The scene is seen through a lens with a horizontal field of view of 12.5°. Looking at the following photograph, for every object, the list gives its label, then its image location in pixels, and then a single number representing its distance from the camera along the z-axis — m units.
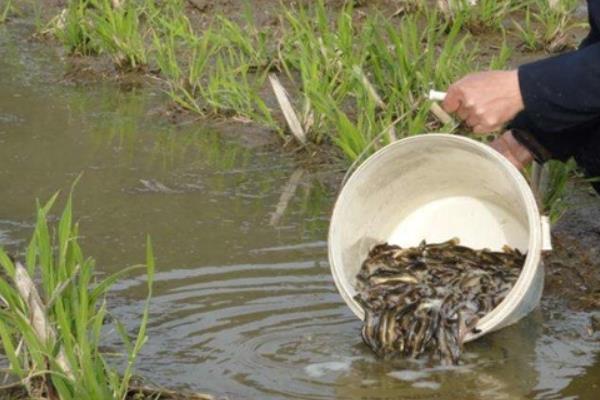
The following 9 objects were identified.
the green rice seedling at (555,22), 12.20
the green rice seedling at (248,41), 12.20
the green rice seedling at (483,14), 12.65
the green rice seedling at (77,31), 13.36
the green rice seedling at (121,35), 12.58
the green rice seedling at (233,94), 11.21
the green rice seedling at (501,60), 10.21
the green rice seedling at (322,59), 10.40
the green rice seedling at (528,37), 12.17
